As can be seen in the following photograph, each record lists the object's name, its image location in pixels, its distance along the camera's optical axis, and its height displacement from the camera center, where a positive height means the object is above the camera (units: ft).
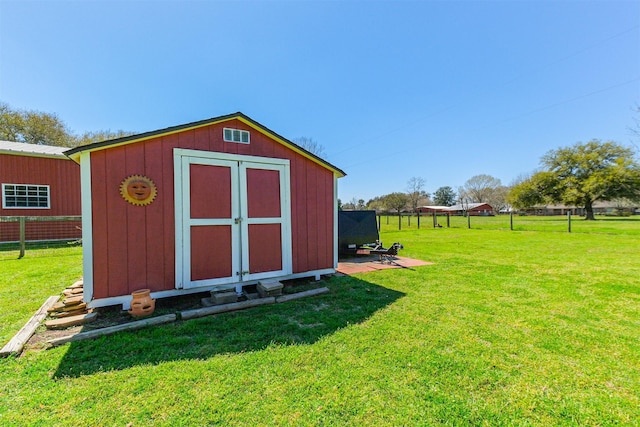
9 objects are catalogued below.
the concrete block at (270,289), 12.41 -3.69
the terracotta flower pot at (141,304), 10.36 -3.62
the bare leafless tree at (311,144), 82.55 +23.00
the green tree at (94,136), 67.31 +22.28
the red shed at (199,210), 10.57 +0.31
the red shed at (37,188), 29.71 +3.80
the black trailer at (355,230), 24.34 -1.71
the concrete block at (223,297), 11.41 -3.74
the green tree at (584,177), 83.97 +11.31
